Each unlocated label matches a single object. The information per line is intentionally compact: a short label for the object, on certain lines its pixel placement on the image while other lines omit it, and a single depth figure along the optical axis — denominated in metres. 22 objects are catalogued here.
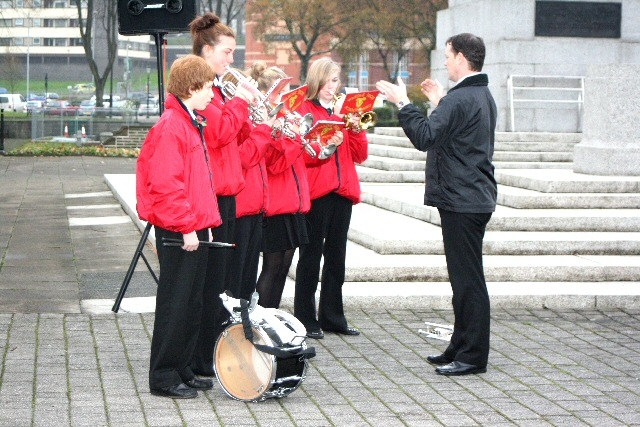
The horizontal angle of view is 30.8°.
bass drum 6.47
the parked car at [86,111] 51.05
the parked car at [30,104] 73.56
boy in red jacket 6.29
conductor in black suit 7.36
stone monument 19.36
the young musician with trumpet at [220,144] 6.68
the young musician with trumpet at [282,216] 7.70
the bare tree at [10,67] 78.69
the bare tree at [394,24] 55.12
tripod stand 9.23
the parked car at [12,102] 76.81
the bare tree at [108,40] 58.69
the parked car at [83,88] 101.14
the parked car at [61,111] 52.20
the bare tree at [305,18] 58.75
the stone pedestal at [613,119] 13.92
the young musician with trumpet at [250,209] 7.19
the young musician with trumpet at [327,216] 8.33
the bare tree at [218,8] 58.20
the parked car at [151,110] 56.45
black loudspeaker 9.93
